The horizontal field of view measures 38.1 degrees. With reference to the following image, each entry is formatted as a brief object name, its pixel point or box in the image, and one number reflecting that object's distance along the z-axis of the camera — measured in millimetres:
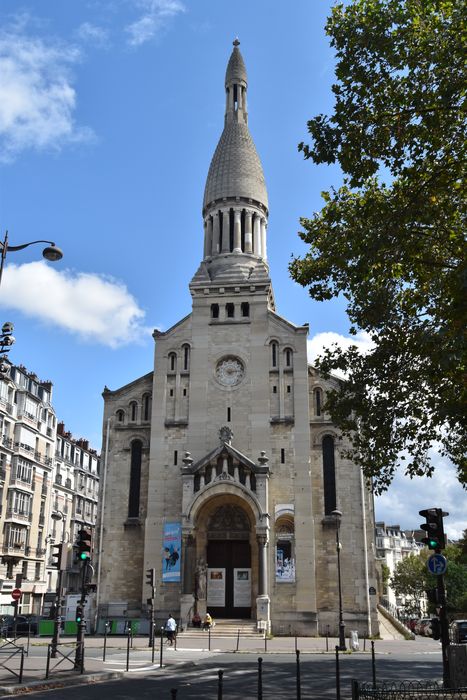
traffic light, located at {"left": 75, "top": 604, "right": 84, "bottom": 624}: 18062
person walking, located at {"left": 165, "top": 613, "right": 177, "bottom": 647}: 28125
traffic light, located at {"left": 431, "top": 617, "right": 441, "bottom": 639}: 14551
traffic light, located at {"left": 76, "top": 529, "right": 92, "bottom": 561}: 18578
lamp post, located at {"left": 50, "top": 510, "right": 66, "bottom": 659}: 19469
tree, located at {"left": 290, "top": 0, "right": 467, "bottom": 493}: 14594
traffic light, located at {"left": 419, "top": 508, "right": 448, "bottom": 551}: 15203
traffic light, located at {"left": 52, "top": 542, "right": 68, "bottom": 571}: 19062
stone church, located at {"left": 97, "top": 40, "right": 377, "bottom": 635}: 35562
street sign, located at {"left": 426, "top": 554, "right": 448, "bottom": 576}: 14336
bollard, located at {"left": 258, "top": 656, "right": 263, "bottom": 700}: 11956
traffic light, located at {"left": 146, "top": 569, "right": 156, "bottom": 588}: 27350
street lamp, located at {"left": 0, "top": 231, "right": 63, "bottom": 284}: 16562
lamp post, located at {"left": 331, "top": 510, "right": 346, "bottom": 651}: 28481
